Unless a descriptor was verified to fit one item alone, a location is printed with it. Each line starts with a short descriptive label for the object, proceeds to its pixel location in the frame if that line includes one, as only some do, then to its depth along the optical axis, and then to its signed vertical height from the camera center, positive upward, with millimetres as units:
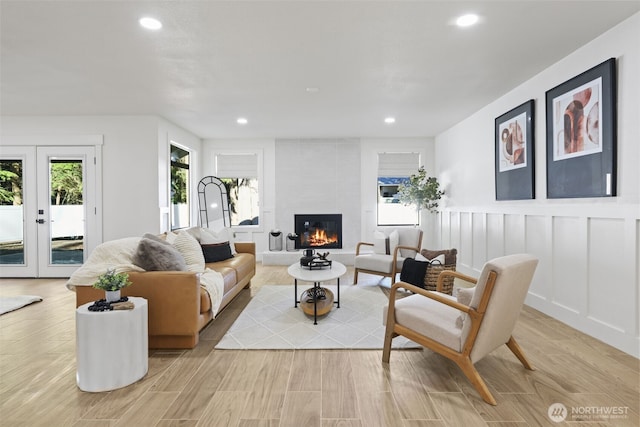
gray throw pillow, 2775 -400
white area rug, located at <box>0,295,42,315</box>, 3703 -1087
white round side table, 2096 -900
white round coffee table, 3252 -664
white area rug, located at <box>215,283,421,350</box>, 2785 -1130
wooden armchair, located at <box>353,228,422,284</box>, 4453 -666
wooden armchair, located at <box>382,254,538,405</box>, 1947 -736
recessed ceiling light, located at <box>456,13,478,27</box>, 2449 +1464
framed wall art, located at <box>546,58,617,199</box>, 2667 +676
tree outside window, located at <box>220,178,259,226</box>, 7156 +241
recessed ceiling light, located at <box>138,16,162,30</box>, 2486 +1475
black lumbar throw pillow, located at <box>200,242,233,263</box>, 4121 -526
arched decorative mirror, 6469 +143
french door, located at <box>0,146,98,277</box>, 5250 +11
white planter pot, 2266 -592
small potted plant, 2227 -500
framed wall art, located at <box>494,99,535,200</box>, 3662 +687
